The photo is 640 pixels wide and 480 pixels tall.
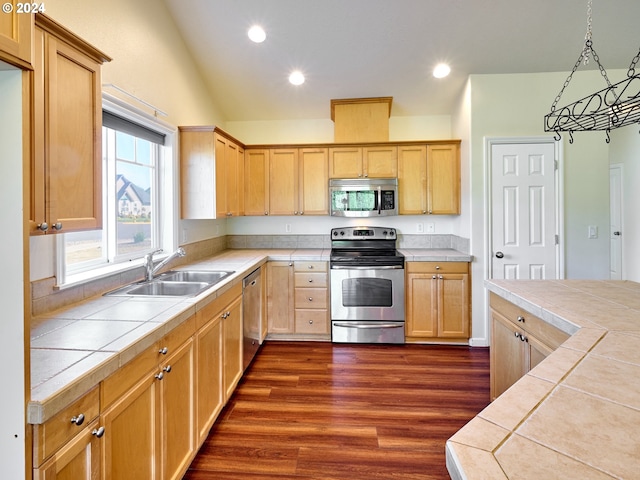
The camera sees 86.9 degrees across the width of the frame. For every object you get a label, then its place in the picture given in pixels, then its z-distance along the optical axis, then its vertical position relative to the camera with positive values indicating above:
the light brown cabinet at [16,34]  0.78 +0.50
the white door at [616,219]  5.13 +0.28
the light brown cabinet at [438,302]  3.54 -0.67
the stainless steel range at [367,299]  3.59 -0.64
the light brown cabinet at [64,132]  1.24 +0.44
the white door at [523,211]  3.45 +0.28
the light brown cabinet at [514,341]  1.62 -0.57
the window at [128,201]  2.09 +0.31
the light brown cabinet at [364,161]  3.89 +0.90
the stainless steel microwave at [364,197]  3.88 +0.49
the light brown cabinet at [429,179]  3.85 +0.68
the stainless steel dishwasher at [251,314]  2.81 -0.67
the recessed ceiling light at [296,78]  3.59 +1.74
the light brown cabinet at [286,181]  3.99 +0.70
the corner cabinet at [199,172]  3.12 +0.63
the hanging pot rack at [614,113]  1.37 +0.54
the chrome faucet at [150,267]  2.40 -0.19
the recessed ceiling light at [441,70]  3.42 +1.73
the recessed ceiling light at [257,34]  3.08 +1.91
